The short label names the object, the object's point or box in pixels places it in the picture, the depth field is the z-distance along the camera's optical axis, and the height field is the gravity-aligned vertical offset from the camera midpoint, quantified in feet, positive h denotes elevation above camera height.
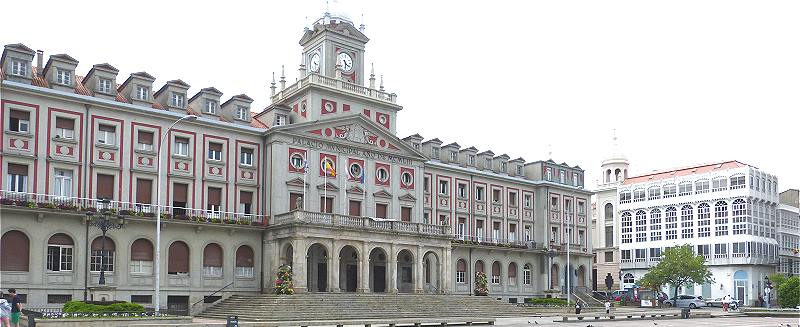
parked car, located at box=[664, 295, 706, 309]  264.72 -20.54
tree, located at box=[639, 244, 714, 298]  265.34 -10.30
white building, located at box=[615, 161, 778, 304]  298.76 +5.96
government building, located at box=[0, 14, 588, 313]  154.20 +10.58
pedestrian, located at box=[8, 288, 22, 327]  98.02 -8.18
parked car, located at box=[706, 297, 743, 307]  290.60 -22.87
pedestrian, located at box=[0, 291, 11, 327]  94.07 -8.55
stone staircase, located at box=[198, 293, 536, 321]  156.66 -14.15
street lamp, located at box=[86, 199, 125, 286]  133.59 +2.61
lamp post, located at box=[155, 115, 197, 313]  138.57 -1.64
